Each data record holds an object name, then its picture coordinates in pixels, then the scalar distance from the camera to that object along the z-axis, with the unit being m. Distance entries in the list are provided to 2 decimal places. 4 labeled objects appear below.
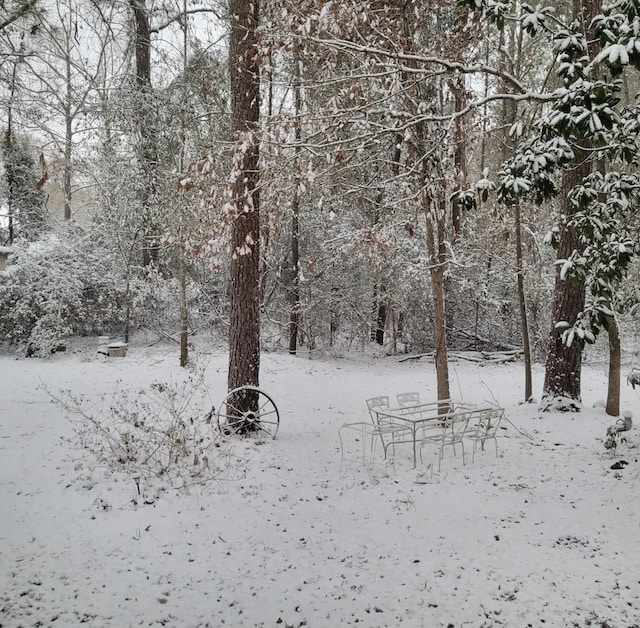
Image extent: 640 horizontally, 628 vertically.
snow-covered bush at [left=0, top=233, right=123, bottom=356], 12.69
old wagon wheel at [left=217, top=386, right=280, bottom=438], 7.08
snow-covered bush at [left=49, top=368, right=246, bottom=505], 5.17
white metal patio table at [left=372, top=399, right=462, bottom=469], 6.10
